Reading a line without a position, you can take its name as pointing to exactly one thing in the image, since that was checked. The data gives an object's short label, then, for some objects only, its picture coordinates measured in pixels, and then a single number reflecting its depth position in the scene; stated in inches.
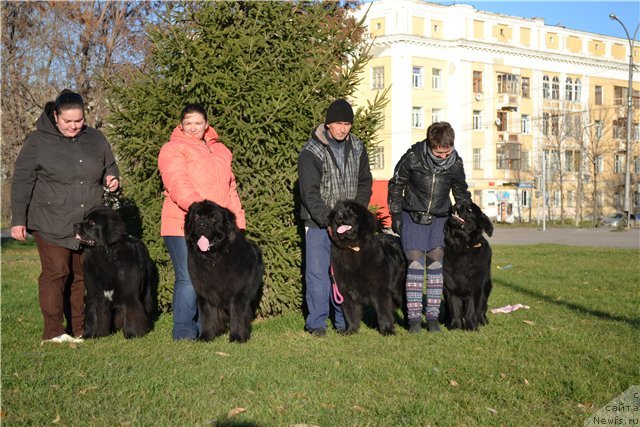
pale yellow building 2028.8
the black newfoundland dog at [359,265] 265.9
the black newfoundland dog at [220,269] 243.8
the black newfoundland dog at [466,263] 277.1
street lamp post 1408.1
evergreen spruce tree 306.8
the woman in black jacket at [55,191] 257.0
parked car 1869.2
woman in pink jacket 257.0
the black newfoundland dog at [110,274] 255.0
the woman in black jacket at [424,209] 279.3
